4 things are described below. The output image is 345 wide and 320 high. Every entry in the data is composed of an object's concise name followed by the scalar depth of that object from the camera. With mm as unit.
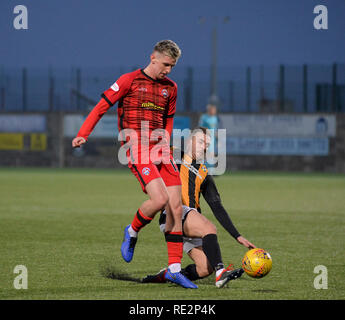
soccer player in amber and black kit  13930
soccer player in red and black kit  14352
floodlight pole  71937
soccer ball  13742
